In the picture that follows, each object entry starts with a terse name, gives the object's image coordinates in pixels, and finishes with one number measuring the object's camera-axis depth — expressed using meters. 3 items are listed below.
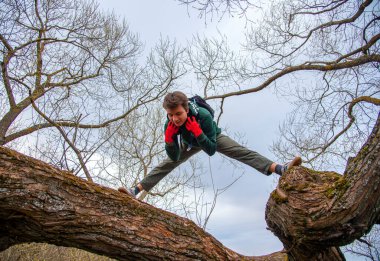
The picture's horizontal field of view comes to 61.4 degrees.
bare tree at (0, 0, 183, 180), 6.56
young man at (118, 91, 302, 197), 3.10
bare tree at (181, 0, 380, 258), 6.30
